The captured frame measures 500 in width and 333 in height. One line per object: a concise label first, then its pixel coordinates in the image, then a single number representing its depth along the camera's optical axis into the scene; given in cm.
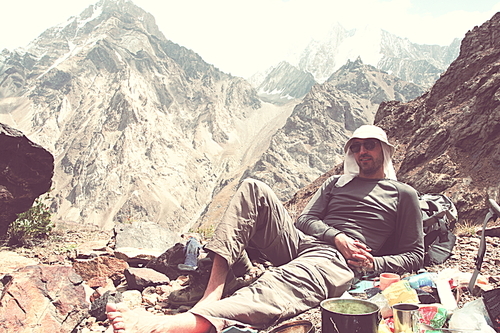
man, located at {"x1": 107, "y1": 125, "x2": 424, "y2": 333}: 262
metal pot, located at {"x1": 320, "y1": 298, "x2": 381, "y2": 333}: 217
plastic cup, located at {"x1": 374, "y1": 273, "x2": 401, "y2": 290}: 322
